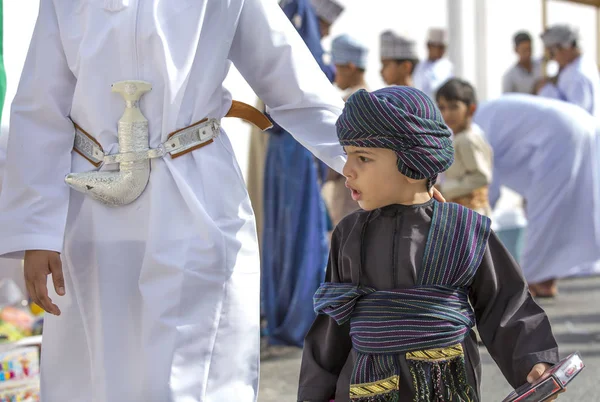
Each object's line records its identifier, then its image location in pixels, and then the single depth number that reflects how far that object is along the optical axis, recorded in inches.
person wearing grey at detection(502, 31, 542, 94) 441.7
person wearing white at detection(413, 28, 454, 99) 376.5
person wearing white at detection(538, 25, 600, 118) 324.8
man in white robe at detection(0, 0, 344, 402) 95.0
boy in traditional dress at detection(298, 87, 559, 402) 91.0
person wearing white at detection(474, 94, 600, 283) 288.0
